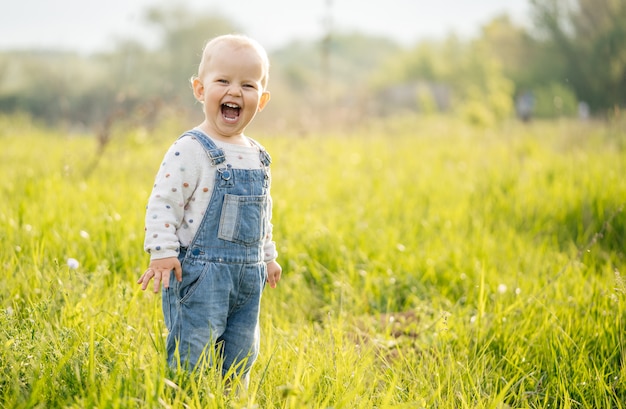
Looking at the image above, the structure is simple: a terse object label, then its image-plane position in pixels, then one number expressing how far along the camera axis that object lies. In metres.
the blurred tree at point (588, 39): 22.86
